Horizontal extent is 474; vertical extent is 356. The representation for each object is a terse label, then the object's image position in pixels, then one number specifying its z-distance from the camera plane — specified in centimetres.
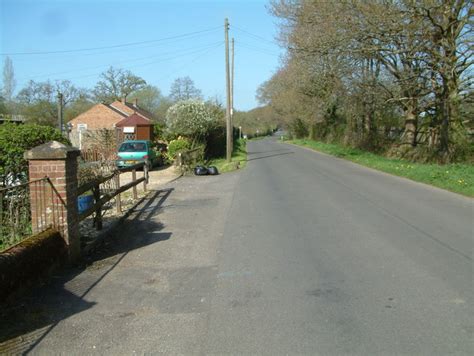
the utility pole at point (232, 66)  3599
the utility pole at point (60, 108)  3164
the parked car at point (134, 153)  2406
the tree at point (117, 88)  7738
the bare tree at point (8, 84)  6457
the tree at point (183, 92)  7782
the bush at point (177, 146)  2780
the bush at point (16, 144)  838
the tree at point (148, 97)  8281
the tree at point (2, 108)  4788
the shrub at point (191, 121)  3019
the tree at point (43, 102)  5572
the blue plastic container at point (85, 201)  877
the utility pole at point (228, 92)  2748
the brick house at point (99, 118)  4962
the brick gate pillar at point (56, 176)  603
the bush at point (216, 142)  3212
